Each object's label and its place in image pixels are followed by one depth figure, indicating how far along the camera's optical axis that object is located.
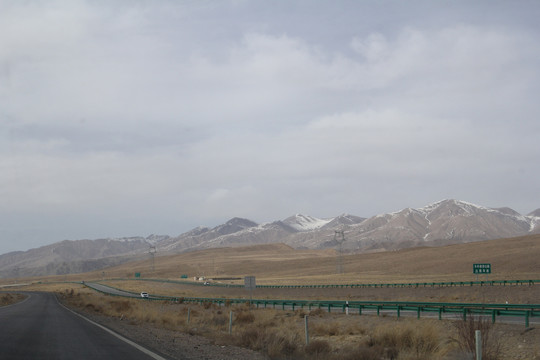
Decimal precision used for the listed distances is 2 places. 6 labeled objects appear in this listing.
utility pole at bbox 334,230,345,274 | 137.50
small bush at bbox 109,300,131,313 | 42.16
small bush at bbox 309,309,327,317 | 34.59
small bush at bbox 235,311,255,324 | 31.24
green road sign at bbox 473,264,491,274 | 65.45
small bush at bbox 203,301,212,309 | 48.12
